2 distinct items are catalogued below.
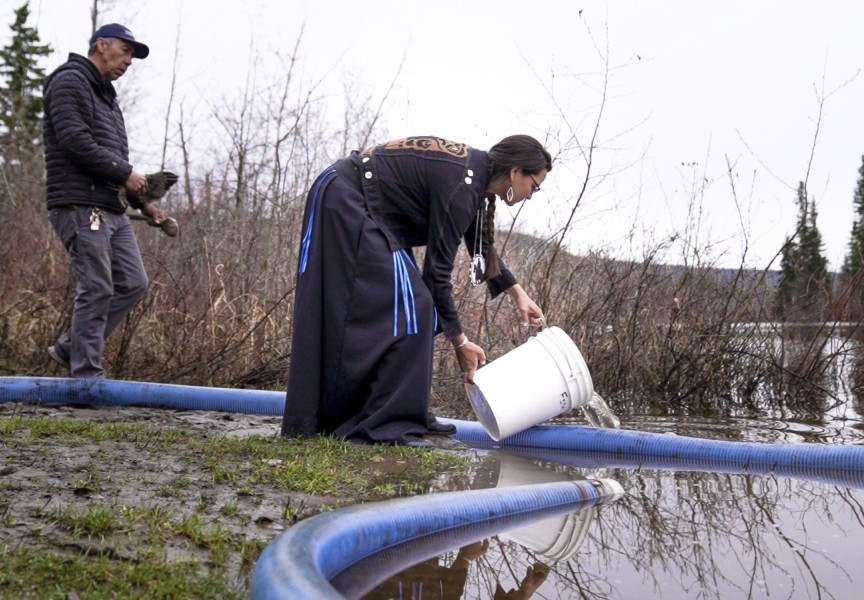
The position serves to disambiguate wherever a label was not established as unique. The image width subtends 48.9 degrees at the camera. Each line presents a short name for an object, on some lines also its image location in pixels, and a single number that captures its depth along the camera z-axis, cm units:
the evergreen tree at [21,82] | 2500
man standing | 523
